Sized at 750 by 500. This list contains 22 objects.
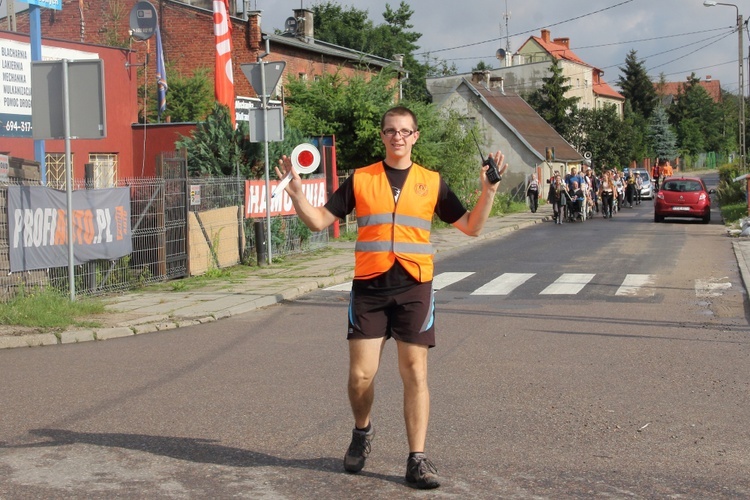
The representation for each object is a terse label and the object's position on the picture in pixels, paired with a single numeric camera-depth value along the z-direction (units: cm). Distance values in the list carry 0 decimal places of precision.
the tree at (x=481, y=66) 11260
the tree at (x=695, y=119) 11525
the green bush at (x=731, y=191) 3953
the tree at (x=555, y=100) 7812
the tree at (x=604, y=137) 7038
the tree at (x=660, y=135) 10050
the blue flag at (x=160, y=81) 2909
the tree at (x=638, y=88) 11481
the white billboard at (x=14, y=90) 2280
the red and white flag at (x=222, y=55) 2141
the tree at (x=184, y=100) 3734
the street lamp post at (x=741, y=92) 4738
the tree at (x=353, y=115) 2739
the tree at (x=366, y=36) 7850
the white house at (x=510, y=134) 5709
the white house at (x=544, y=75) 7269
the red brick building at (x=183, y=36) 4016
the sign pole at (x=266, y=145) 1706
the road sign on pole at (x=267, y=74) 1748
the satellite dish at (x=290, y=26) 5034
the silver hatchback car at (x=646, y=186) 5837
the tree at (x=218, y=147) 1859
